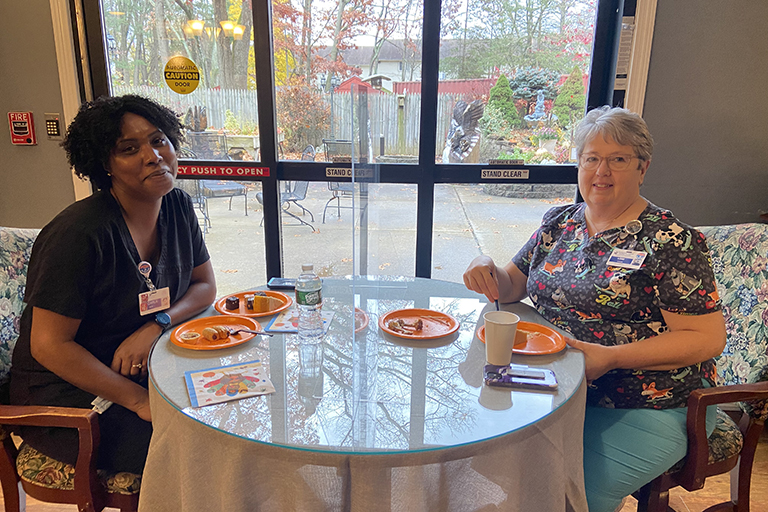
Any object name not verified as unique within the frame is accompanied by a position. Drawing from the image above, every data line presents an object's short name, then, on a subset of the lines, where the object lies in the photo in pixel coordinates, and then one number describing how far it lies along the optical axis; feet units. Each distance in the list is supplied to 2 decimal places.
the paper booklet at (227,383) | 3.56
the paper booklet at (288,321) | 4.80
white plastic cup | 3.89
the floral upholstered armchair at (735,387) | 4.39
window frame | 7.86
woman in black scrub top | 4.21
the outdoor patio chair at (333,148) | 7.67
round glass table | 3.11
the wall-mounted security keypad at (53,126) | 8.39
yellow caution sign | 8.33
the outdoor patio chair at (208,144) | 8.61
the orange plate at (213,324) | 4.35
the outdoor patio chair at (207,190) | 8.71
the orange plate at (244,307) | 5.14
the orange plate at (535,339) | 4.26
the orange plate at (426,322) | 4.57
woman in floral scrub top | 4.35
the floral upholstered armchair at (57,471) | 3.98
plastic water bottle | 4.66
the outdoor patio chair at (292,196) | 8.57
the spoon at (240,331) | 4.64
